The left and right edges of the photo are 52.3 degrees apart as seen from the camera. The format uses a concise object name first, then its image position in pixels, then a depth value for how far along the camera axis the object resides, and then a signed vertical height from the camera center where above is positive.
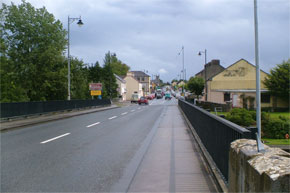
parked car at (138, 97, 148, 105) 58.35 -1.07
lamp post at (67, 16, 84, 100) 27.75 +7.41
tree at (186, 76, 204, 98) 62.34 +2.41
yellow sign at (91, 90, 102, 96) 43.00 +0.55
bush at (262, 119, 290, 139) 17.30 -1.99
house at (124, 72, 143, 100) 104.86 +3.45
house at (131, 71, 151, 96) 143.88 +8.17
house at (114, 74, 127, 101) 90.01 +2.74
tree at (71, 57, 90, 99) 43.04 +2.48
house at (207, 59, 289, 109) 52.66 +2.68
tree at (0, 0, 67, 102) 34.16 +5.71
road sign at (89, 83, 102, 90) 42.91 +1.43
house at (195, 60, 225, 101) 82.94 +8.05
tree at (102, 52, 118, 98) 62.59 +2.84
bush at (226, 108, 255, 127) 19.75 -1.52
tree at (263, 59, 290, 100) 44.03 +2.09
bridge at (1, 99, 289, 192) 4.25 -1.68
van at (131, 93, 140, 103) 71.65 -0.58
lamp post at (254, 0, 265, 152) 10.32 +0.91
